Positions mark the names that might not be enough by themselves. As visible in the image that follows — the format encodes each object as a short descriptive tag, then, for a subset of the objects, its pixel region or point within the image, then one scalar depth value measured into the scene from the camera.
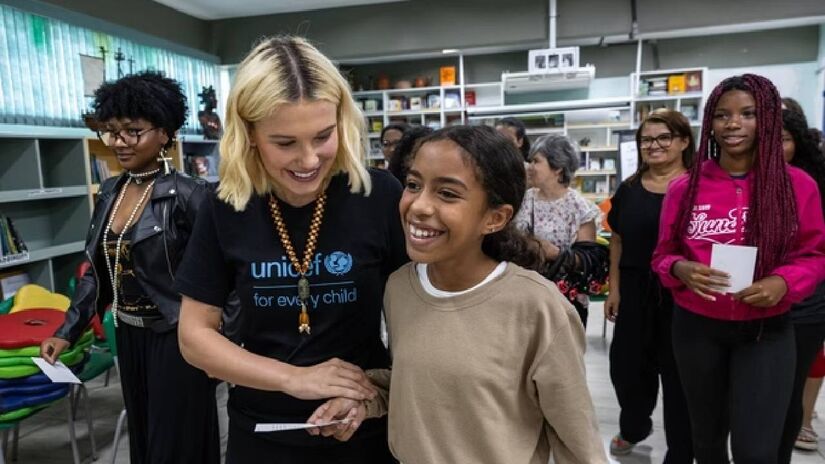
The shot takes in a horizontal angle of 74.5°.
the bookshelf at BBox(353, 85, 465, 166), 8.02
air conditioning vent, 7.02
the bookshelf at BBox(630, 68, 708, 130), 7.23
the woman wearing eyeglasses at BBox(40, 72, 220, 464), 1.76
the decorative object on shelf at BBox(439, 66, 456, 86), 8.07
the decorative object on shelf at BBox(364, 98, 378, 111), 8.23
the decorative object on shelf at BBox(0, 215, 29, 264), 3.91
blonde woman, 0.99
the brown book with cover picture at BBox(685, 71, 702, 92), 7.27
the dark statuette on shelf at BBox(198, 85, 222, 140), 6.29
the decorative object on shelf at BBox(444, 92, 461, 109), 8.02
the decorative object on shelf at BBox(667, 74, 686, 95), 7.22
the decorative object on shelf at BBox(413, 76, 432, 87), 8.22
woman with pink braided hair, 1.66
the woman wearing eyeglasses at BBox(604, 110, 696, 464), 2.39
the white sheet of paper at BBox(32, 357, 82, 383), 2.00
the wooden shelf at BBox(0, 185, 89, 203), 3.82
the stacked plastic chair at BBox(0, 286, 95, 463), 2.26
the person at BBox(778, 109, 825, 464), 1.90
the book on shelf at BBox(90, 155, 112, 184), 4.72
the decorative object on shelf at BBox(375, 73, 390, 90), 8.32
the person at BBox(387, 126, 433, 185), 2.42
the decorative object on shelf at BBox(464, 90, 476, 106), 8.28
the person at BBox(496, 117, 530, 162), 3.63
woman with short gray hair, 2.69
